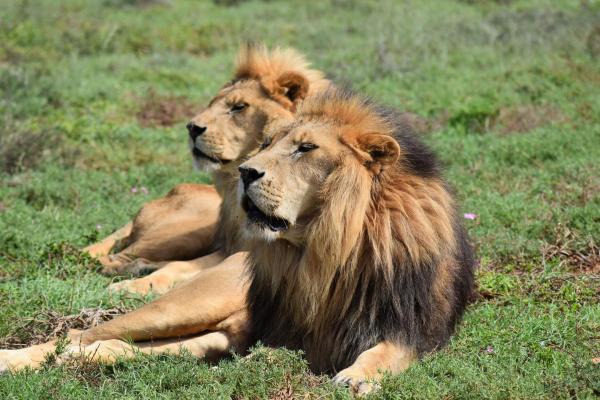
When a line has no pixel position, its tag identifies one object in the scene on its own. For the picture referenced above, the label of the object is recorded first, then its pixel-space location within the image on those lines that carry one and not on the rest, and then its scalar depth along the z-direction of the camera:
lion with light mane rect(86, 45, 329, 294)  11.99
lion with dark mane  8.13
